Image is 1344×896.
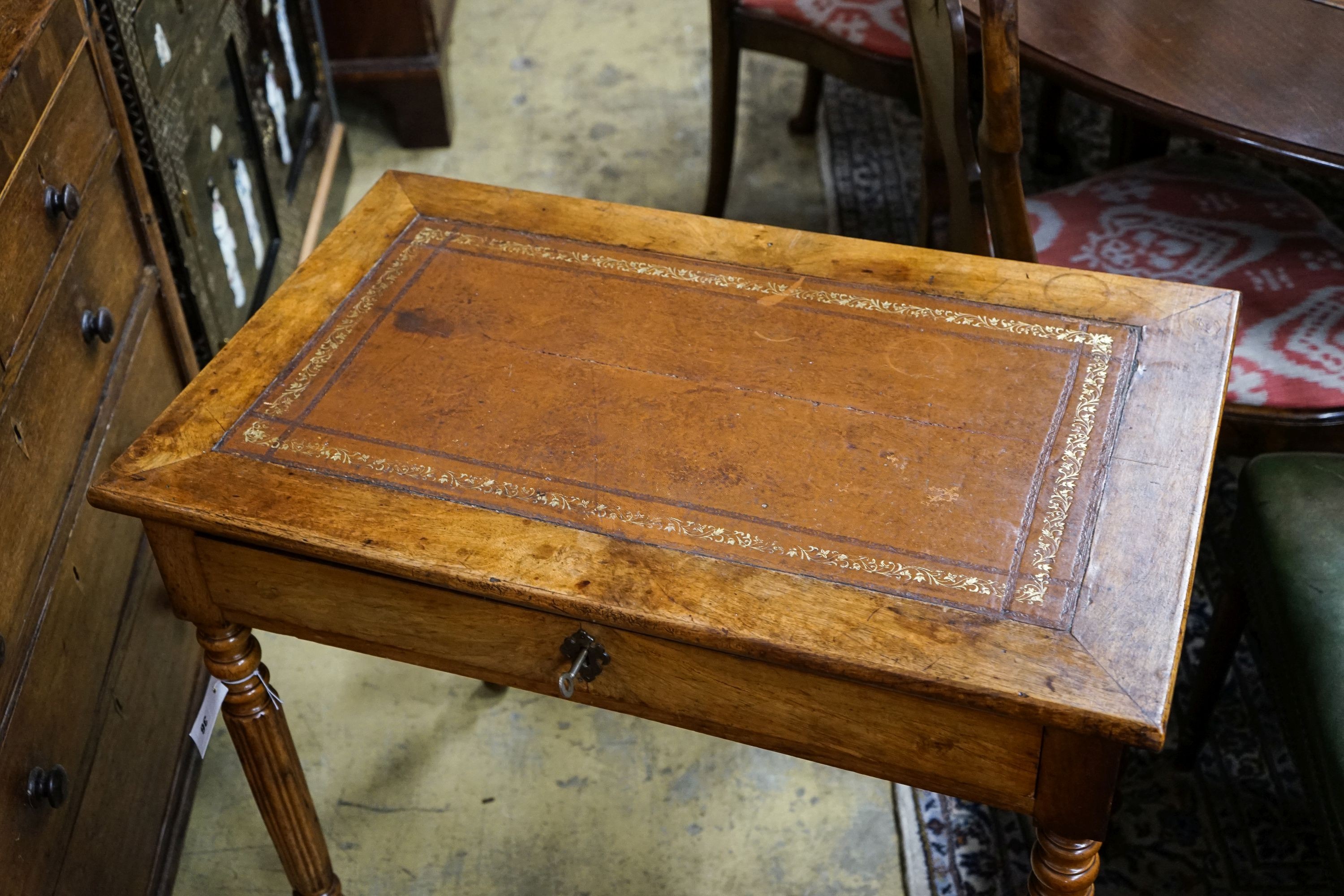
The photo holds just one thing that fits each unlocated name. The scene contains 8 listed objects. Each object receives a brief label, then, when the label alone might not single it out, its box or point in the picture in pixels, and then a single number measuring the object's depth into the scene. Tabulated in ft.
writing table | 3.26
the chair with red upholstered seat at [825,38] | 7.19
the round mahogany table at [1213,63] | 4.82
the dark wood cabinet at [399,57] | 9.34
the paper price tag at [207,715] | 4.20
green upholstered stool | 3.98
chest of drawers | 4.14
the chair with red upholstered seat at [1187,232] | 4.93
